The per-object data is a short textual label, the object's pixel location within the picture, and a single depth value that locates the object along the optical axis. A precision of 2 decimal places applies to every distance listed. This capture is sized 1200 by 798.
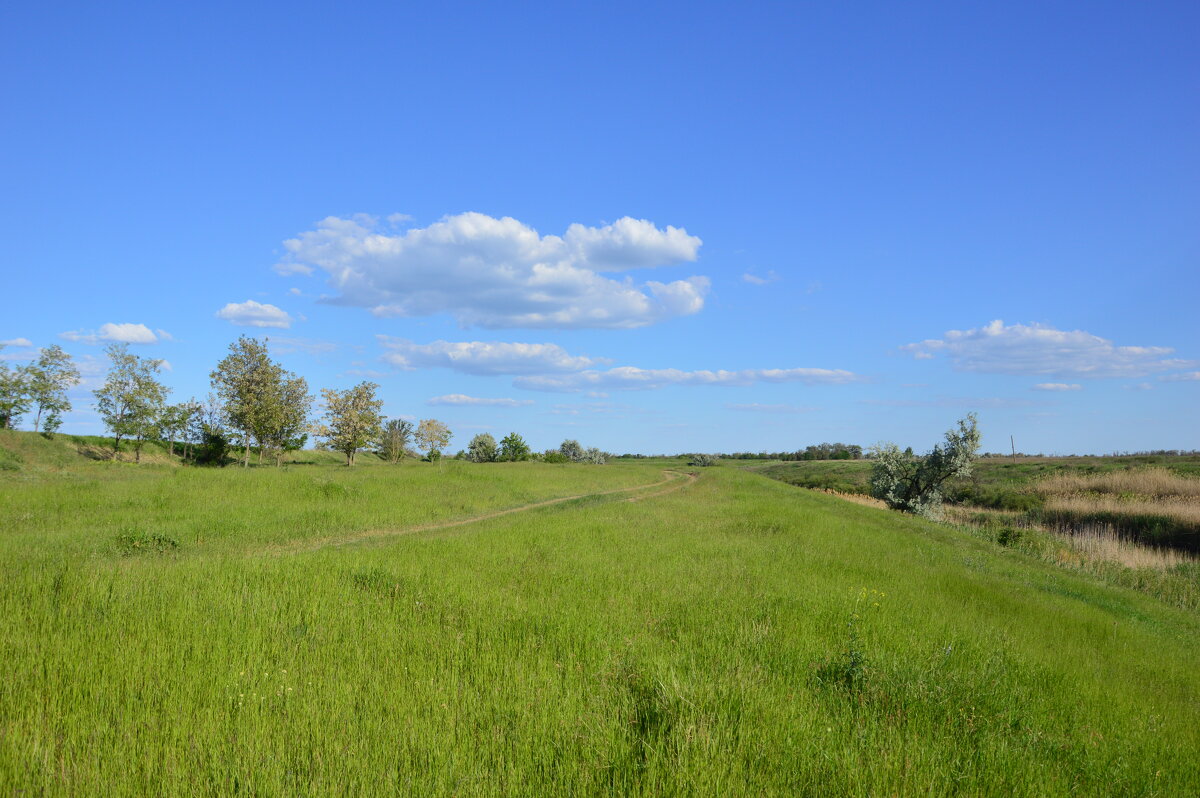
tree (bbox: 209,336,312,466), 49.16
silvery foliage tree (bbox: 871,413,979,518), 33.41
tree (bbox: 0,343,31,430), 50.50
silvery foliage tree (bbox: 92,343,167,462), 51.00
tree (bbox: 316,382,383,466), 49.91
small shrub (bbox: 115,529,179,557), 11.79
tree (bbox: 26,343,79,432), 52.03
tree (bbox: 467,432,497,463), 73.50
